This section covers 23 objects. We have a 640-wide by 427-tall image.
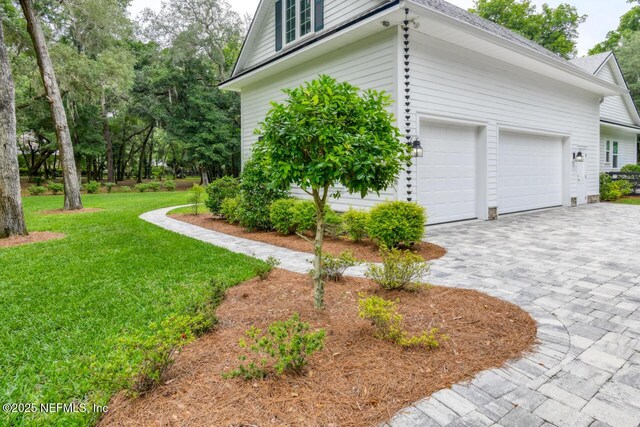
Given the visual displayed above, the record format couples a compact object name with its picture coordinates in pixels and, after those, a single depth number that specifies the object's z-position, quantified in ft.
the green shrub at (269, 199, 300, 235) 23.30
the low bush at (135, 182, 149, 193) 73.87
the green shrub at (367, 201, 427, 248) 18.07
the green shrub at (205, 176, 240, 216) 30.25
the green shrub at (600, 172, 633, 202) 45.24
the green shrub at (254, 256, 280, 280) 13.56
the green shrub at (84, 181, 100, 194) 66.39
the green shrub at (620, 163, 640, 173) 53.78
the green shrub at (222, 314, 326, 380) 7.08
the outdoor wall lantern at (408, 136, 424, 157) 21.85
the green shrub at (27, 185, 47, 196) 61.46
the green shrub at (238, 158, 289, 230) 24.95
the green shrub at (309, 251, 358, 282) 13.06
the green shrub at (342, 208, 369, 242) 20.03
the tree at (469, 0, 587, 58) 78.28
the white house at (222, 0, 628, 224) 22.54
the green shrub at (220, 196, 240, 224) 28.12
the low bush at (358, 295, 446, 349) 8.16
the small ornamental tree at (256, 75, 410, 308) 9.09
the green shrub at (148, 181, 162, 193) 76.69
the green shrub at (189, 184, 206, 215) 33.12
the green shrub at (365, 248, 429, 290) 11.68
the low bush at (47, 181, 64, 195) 63.52
